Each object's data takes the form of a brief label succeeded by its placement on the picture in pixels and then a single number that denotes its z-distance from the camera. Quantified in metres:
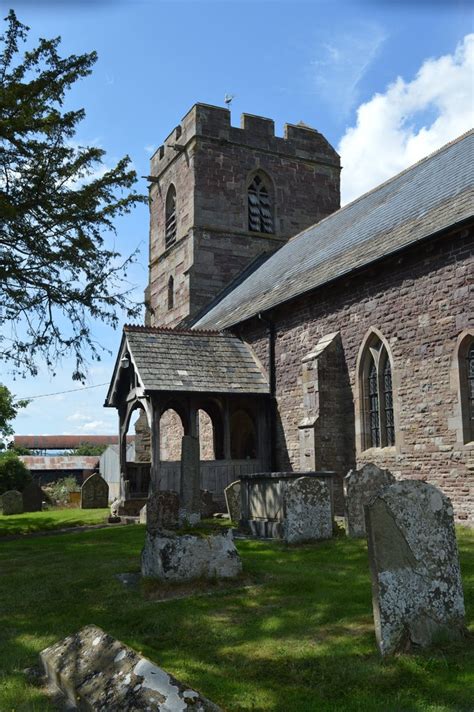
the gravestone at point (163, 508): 12.24
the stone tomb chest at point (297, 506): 10.30
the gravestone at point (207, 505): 16.25
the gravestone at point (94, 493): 25.00
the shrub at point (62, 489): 31.03
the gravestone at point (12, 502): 24.61
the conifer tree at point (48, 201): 11.72
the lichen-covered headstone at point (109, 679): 3.50
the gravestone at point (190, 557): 7.61
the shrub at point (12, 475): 28.81
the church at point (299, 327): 12.72
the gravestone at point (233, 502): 13.96
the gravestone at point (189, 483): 11.57
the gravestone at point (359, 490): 10.55
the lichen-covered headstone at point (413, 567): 5.08
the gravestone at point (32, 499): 25.72
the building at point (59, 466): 47.00
